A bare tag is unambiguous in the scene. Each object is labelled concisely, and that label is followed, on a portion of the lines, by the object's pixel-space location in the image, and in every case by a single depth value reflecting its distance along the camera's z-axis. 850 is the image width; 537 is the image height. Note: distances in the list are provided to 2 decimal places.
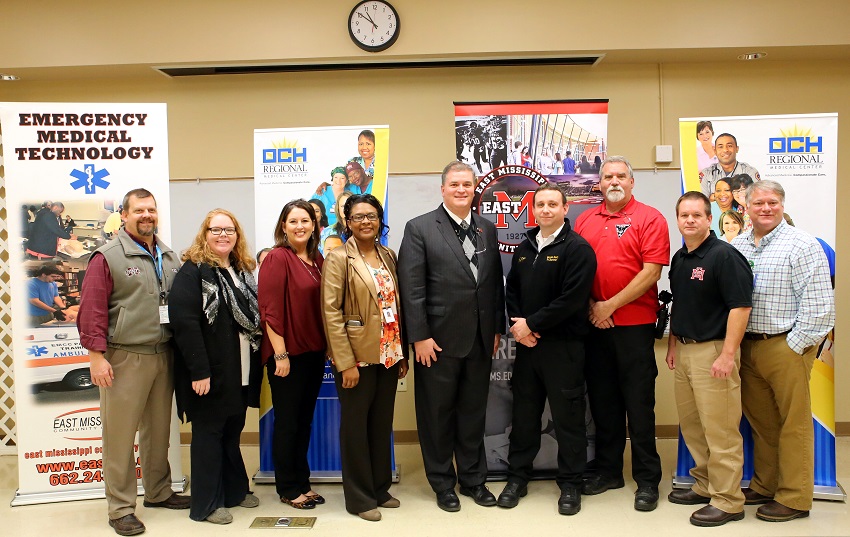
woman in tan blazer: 3.01
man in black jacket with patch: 3.14
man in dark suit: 3.17
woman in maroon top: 3.12
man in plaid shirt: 2.97
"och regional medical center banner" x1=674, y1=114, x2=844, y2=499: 3.38
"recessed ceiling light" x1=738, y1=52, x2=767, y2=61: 4.33
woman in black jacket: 3.00
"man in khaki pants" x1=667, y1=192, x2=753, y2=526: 2.97
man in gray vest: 3.00
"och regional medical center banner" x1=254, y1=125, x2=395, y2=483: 3.58
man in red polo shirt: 3.24
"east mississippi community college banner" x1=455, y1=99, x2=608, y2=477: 3.58
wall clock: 4.24
